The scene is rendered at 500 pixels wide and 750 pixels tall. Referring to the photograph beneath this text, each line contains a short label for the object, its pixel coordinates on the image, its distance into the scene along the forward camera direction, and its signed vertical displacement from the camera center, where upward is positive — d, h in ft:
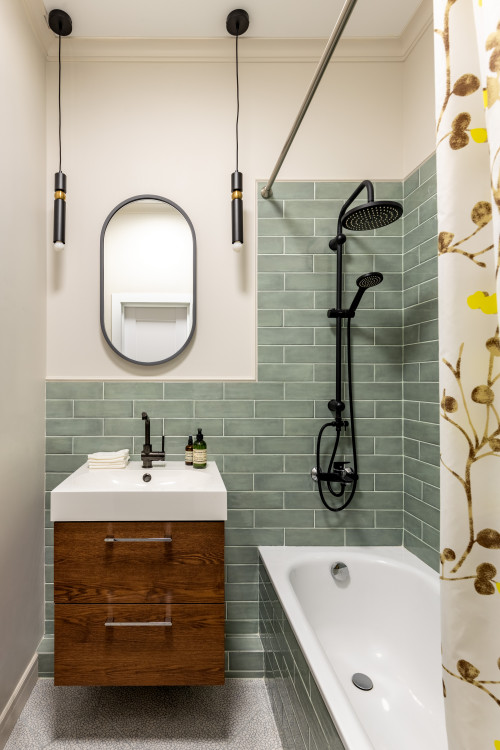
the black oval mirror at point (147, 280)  6.86 +1.59
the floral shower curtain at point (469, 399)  1.82 -0.07
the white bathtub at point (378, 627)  4.92 -3.30
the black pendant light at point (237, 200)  6.51 +2.69
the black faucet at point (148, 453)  6.44 -1.01
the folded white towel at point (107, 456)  6.29 -1.02
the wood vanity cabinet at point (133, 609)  5.04 -2.55
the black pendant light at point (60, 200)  6.46 +2.67
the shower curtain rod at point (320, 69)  3.70 +3.07
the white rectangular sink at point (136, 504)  5.12 -1.38
